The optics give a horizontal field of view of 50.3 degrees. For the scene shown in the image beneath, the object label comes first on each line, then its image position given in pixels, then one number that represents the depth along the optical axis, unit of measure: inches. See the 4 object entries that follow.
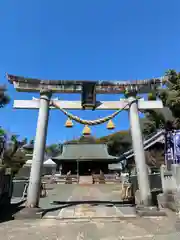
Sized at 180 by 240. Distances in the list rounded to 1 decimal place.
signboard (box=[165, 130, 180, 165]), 287.3
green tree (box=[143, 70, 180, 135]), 450.6
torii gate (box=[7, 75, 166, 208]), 270.1
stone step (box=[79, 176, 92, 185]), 1013.8
